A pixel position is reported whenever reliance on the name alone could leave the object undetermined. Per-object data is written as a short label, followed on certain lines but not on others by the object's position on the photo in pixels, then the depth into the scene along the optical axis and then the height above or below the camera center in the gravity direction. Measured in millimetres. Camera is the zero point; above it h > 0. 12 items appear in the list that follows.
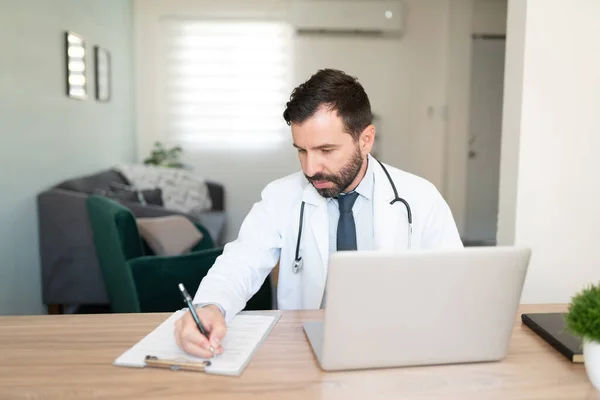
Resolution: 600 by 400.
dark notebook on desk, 1074 -410
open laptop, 933 -292
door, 6125 -157
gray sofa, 3338 -711
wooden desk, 933 -431
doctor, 1482 -217
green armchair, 2422 -619
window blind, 5992 +572
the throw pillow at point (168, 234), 2887 -539
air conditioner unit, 5820 +1276
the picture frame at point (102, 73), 4508 +500
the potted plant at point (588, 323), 899 -302
